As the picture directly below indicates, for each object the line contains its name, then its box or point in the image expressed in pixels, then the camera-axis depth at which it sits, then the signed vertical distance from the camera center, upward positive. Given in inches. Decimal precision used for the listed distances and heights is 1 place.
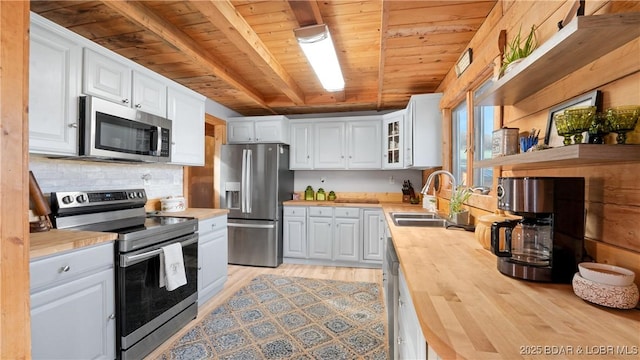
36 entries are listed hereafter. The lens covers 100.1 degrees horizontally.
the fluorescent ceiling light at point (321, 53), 75.6 +42.3
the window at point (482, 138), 79.7 +13.8
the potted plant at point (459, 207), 77.3 -8.0
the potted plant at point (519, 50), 45.6 +23.5
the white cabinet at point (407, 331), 33.5 -22.5
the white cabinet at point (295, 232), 153.6 -30.4
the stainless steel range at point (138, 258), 66.5 -22.0
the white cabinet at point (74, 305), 50.0 -26.5
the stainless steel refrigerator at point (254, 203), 146.9 -13.2
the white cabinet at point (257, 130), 155.1 +29.0
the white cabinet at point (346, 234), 148.1 -30.4
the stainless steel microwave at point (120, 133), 69.7 +13.4
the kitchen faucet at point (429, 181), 86.5 -0.9
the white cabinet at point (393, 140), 138.3 +21.9
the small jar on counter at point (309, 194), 170.9 -9.3
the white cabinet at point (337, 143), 157.0 +21.8
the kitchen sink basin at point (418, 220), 87.3 -13.8
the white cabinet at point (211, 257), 99.8 -31.1
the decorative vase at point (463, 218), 77.2 -10.7
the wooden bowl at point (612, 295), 28.3 -12.1
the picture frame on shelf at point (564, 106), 35.0 +10.9
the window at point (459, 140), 103.0 +16.5
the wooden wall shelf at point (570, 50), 26.7 +16.0
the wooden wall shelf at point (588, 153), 26.4 +3.0
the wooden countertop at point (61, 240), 49.8 -13.1
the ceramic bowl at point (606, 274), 28.4 -10.2
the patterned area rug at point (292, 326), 75.1 -48.1
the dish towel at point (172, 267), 77.3 -26.4
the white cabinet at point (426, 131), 119.2 +22.5
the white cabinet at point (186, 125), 102.3 +21.7
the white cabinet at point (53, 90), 59.5 +20.6
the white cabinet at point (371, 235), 145.8 -29.7
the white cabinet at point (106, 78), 70.6 +28.2
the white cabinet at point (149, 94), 85.9 +28.4
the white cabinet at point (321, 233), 151.2 -30.1
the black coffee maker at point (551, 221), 36.1 -5.5
